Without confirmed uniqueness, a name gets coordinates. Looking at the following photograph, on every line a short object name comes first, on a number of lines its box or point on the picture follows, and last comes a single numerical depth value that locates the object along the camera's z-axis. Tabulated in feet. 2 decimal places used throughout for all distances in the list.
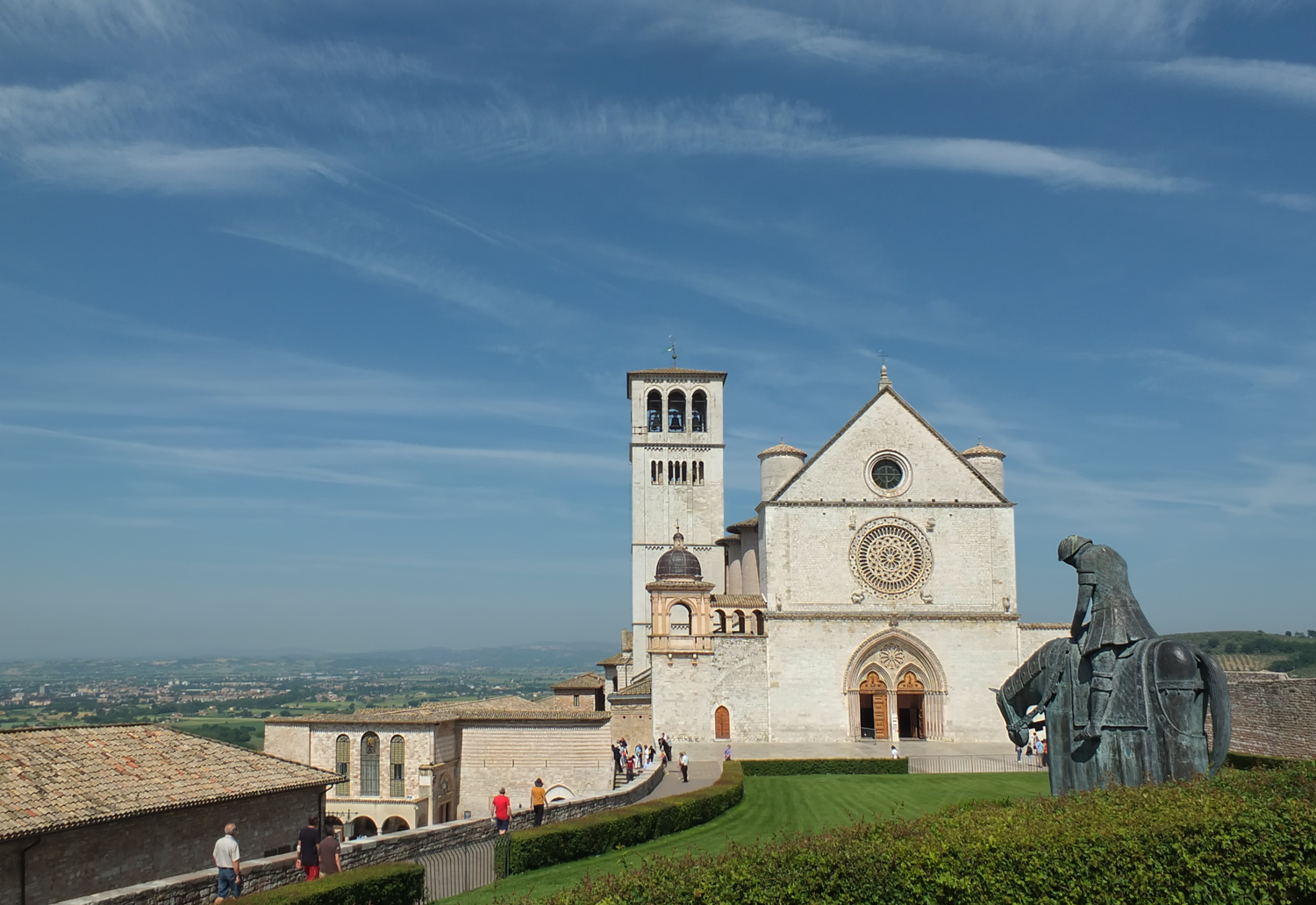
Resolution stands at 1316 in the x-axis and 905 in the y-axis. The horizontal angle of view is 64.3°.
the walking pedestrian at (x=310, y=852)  50.24
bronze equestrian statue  49.67
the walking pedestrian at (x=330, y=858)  50.96
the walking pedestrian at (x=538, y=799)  70.38
